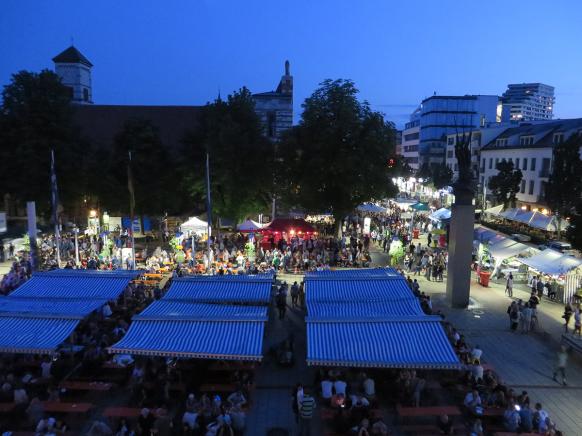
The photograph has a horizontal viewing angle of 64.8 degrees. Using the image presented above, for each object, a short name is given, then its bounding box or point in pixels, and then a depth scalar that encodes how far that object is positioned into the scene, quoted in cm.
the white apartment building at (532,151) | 4245
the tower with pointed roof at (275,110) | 5091
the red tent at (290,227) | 2897
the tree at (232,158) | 3067
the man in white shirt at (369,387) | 1107
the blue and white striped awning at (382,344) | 1062
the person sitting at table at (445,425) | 977
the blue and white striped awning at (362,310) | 1266
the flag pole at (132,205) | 2233
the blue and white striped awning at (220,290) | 1481
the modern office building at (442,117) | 7938
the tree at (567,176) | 3319
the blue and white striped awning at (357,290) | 1477
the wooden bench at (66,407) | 1045
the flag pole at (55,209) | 2259
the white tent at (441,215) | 3552
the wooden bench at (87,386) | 1140
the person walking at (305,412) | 971
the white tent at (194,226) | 2878
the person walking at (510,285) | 2076
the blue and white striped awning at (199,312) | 1237
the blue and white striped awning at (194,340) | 1101
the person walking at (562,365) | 1278
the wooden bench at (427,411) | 1041
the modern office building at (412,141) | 8762
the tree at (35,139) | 3083
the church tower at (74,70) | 6438
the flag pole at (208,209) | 2251
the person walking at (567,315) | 1661
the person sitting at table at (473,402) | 1042
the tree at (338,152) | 2734
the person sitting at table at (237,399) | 1057
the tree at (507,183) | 4359
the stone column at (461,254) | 1897
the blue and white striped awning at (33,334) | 1140
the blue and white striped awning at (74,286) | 1516
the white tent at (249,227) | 2883
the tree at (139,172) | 3234
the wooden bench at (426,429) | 1001
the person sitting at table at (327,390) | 1099
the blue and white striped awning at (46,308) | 1272
